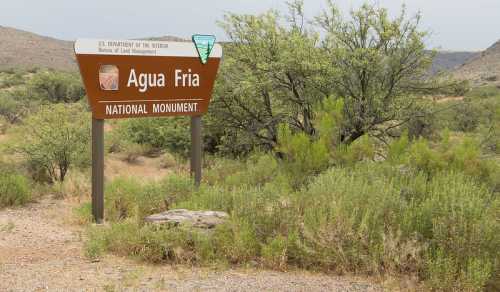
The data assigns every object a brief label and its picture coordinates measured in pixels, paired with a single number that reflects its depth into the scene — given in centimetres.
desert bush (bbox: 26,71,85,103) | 3309
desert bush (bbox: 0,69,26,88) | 4387
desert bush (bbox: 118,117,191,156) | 1758
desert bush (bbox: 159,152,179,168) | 1809
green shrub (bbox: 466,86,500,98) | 3632
